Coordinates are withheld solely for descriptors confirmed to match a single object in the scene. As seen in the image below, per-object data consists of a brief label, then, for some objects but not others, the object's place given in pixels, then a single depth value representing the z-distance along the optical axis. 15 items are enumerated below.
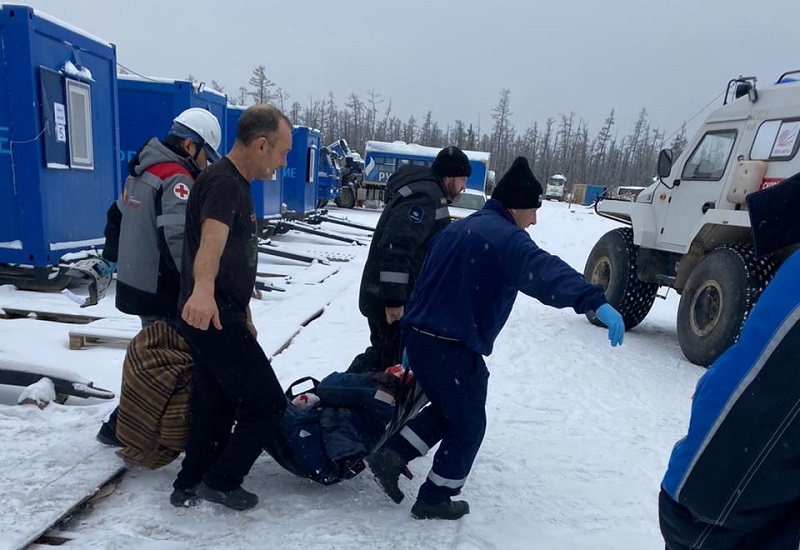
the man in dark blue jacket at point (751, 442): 1.06
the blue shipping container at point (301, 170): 14.63
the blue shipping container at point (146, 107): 8.21
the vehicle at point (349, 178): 27.77
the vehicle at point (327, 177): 20.58
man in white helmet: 2.93
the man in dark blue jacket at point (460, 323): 2.66
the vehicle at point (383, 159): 27.63
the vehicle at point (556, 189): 55.88
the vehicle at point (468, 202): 14.55
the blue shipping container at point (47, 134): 5.73
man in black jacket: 3.60
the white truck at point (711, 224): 5.61
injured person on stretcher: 2.82
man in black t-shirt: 2.44
